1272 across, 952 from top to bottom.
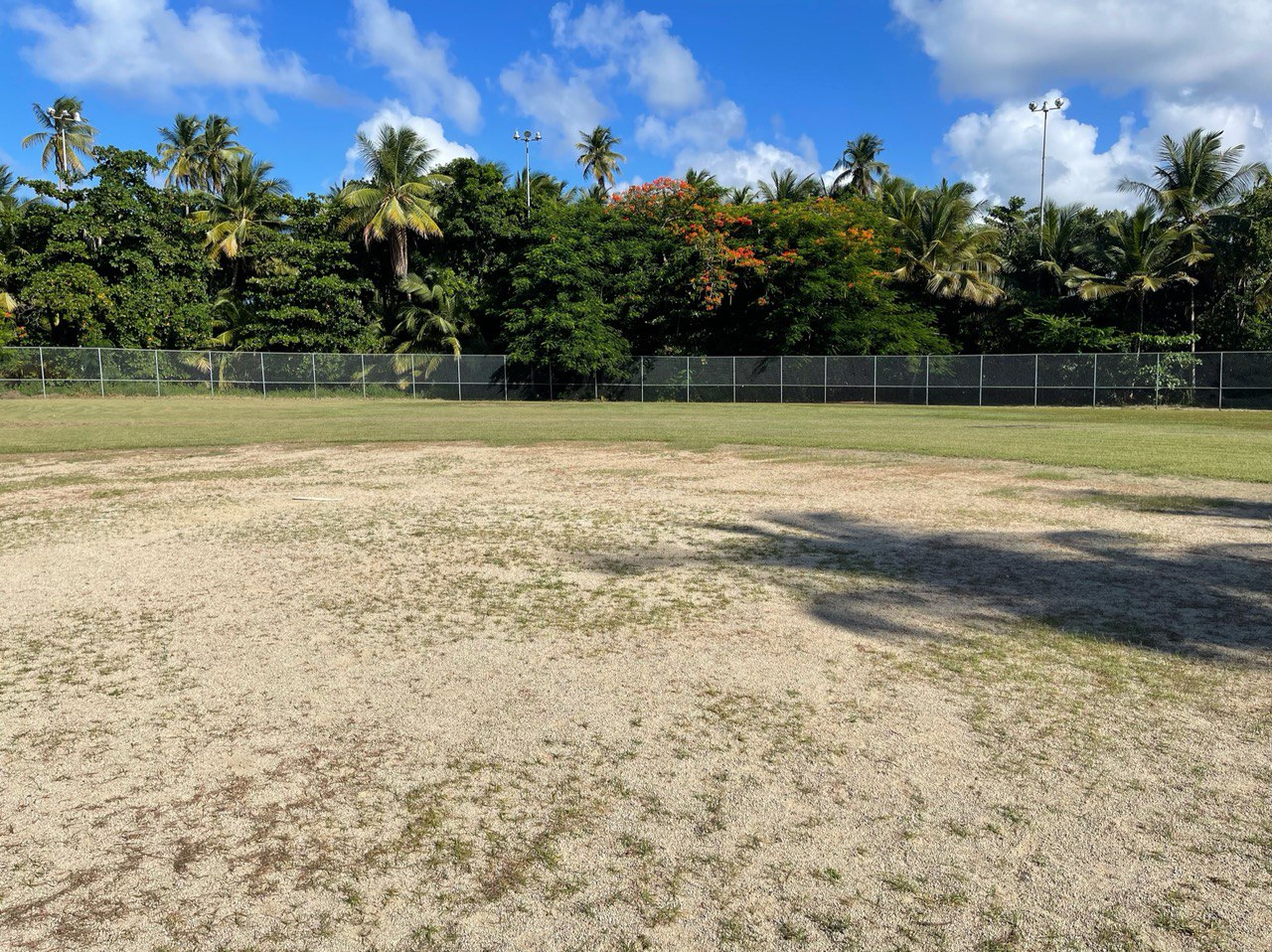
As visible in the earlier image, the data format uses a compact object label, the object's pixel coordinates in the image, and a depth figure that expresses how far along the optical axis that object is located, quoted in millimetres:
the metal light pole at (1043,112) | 43141
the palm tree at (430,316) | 40000
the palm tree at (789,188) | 44281
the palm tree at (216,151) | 47125
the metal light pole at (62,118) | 48531
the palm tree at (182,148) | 46938
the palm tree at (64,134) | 48562
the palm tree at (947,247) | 39625
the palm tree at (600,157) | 66312
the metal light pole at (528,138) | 43344
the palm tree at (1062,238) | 40938
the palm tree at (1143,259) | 36375
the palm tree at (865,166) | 52875
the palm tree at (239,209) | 39531
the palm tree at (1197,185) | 37344
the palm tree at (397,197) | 38844
